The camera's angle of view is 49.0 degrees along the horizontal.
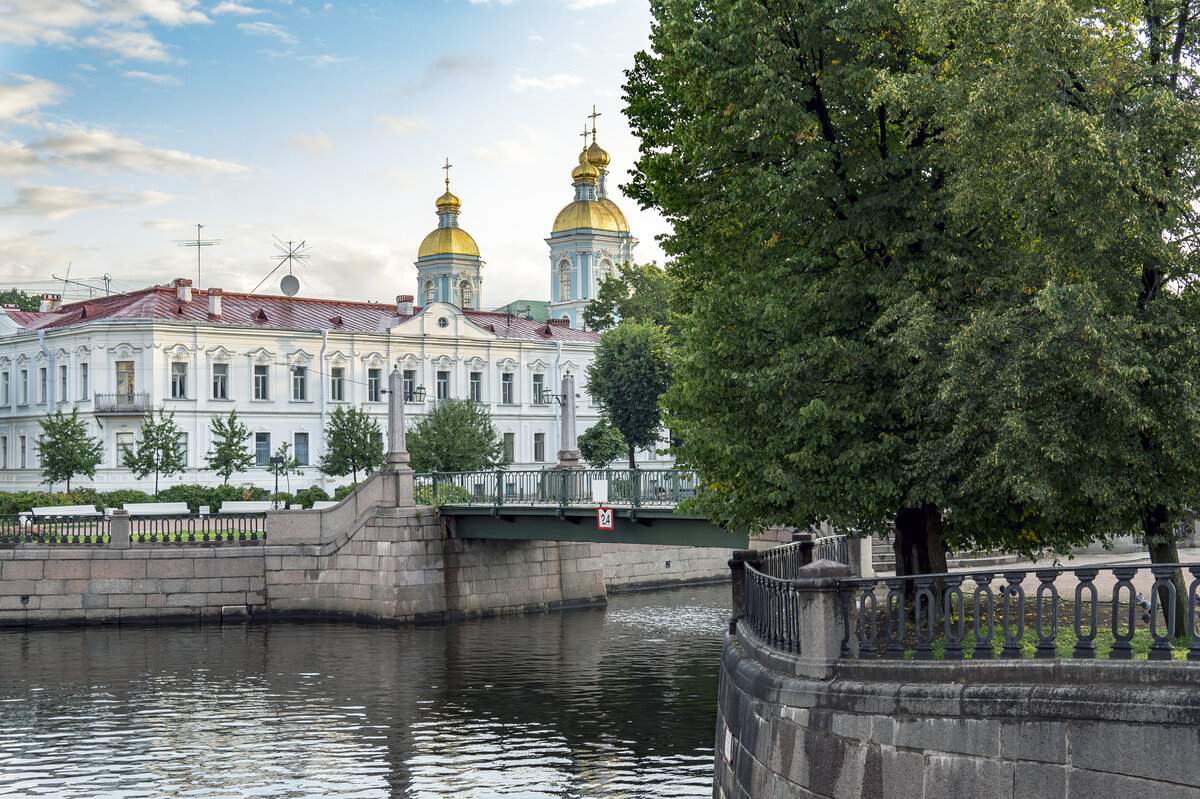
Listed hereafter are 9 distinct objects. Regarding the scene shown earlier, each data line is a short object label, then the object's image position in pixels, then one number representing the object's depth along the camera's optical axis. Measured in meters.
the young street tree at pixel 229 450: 50.84
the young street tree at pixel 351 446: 54.28
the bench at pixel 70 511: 38.69
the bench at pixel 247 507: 41.62
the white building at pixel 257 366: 53.66
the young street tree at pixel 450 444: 48.16
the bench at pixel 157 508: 39.72
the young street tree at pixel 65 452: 48.69
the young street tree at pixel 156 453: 49.97
